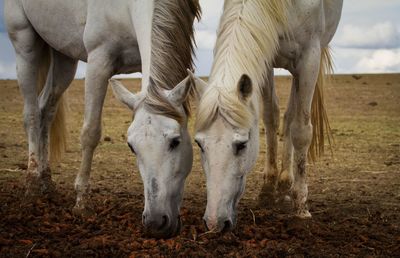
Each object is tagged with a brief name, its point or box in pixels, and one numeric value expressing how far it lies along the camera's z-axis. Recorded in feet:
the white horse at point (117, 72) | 13.79
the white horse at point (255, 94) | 13.35
